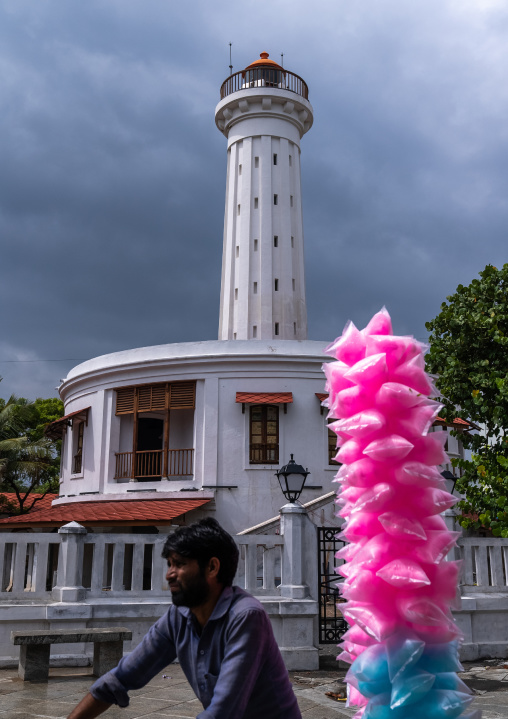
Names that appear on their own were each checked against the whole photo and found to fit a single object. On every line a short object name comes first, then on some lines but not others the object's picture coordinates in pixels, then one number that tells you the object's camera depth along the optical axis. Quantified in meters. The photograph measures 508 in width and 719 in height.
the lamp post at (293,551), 9.67
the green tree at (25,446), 28.55
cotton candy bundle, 2.32
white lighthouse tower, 26.94
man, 2.58
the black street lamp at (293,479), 11.06
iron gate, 9.86
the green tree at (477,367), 11.29
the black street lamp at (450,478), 10.82
